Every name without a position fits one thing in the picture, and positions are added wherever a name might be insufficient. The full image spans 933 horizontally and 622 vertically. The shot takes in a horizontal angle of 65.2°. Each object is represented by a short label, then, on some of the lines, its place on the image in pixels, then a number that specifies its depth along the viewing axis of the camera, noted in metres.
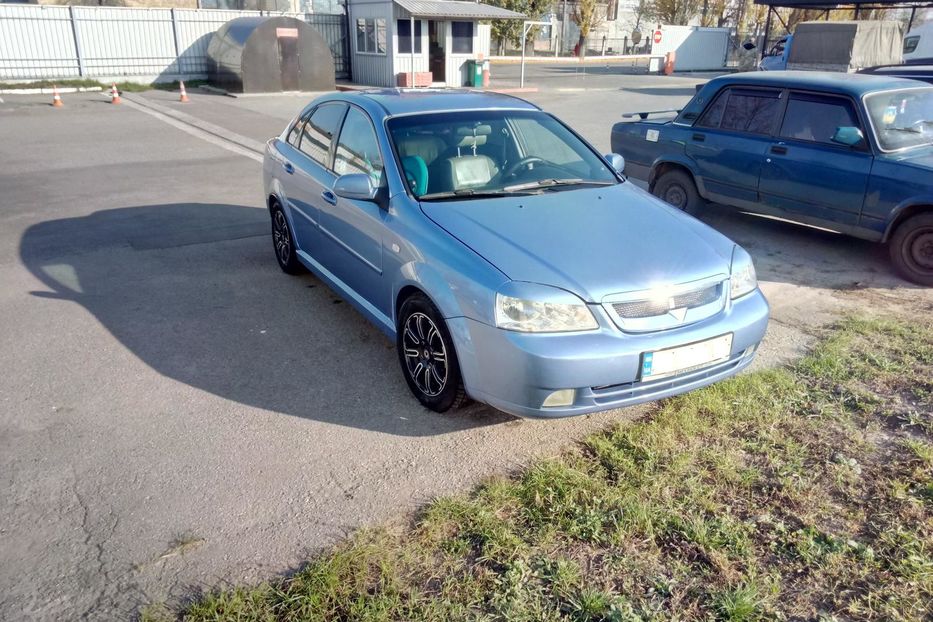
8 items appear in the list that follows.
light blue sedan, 3.47
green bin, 24.53
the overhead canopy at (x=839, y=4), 22.56
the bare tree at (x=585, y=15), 47.09
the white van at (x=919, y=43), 21.41
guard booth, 22.80
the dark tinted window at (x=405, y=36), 23.05
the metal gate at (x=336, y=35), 25.09
